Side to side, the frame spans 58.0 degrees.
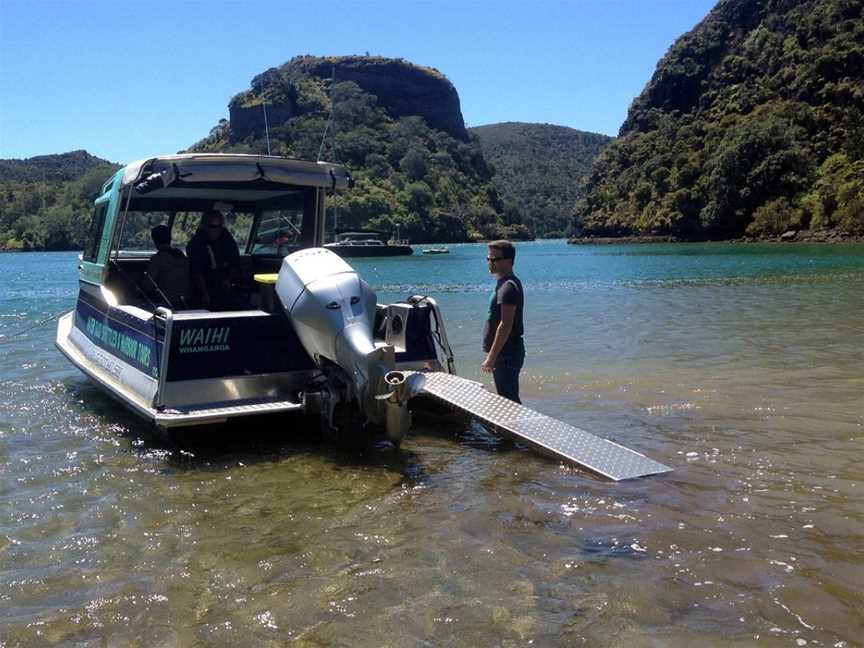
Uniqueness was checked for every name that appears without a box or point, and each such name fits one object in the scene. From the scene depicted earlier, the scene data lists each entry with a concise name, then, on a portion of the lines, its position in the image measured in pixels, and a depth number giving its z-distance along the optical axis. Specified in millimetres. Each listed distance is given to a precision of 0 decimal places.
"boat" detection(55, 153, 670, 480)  6465
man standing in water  6887
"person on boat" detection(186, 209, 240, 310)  9266
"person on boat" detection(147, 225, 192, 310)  9141
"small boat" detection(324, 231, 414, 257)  77188
